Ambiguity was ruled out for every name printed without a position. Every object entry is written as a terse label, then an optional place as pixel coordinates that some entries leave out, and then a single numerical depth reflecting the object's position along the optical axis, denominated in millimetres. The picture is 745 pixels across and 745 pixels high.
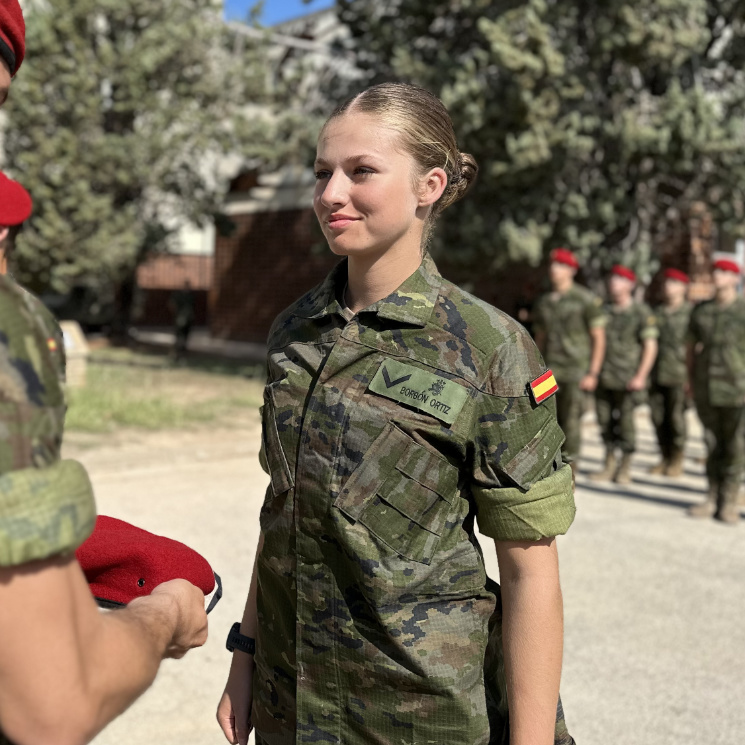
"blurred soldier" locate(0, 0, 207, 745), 899
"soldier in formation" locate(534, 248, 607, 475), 8266
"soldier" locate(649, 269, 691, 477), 8883
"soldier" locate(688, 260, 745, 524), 7035
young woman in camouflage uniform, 1501
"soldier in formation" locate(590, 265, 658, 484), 8508
